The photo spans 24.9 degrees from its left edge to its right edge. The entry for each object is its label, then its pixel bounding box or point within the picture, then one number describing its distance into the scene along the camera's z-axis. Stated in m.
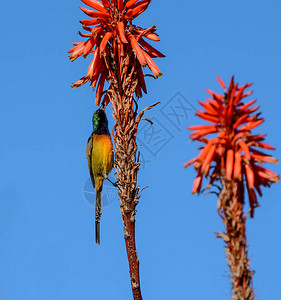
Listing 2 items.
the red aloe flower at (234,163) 7.72
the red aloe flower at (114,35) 11.56
